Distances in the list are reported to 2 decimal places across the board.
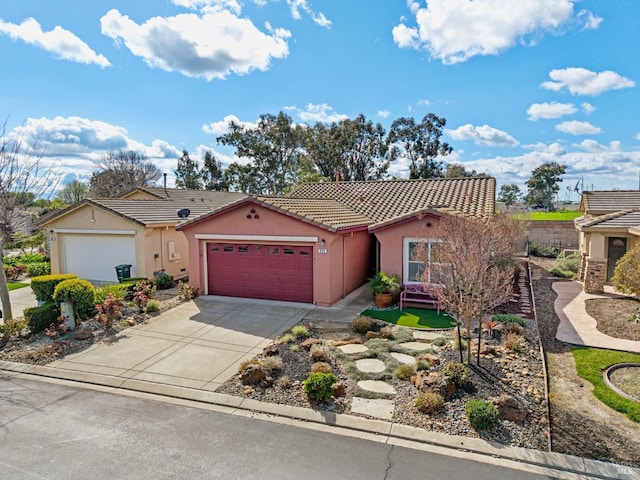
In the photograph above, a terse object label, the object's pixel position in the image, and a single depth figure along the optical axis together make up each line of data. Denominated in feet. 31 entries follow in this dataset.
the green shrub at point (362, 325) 36.47
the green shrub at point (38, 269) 70.49
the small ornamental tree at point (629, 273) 38.91
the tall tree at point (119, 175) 168.35
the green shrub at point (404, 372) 27.20
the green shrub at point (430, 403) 22.54
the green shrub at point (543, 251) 93.04
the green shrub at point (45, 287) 39.58
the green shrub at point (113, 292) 43.68
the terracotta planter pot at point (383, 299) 44.98
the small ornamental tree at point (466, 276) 26.58
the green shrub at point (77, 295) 37.68
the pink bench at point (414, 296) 44.65
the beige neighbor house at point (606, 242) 52.60
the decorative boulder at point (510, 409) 21.79
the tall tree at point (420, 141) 149.69
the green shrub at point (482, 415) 20.90
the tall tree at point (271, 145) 149.28
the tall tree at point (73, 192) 165.27
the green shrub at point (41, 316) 36.64
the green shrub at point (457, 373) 24.67
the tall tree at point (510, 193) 245.86
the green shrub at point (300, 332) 35.24
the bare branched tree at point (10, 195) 38.27
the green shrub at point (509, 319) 36.83
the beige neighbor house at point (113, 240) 59.72
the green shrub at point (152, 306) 43.55
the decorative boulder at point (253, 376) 26.53
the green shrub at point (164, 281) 56.34
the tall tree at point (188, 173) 179.32
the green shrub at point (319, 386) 23.99
